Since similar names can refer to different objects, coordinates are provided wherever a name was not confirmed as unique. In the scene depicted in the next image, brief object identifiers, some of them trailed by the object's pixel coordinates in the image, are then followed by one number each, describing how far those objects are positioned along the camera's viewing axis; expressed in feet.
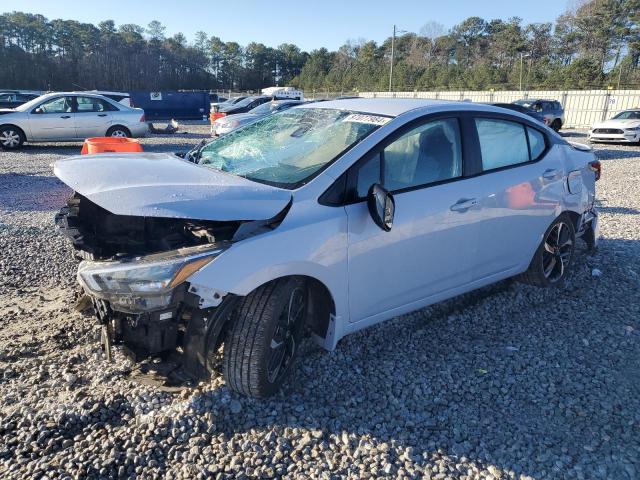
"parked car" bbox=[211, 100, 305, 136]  54.08
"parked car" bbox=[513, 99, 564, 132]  78.59
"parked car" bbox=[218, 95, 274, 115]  76.13
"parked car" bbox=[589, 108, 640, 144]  62.23
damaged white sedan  8.37
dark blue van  85.61
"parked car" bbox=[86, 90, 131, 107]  70.90
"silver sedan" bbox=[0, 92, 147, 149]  46.52
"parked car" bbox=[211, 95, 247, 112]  82.56
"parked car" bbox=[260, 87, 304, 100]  97.99
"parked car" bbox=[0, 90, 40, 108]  65.98
